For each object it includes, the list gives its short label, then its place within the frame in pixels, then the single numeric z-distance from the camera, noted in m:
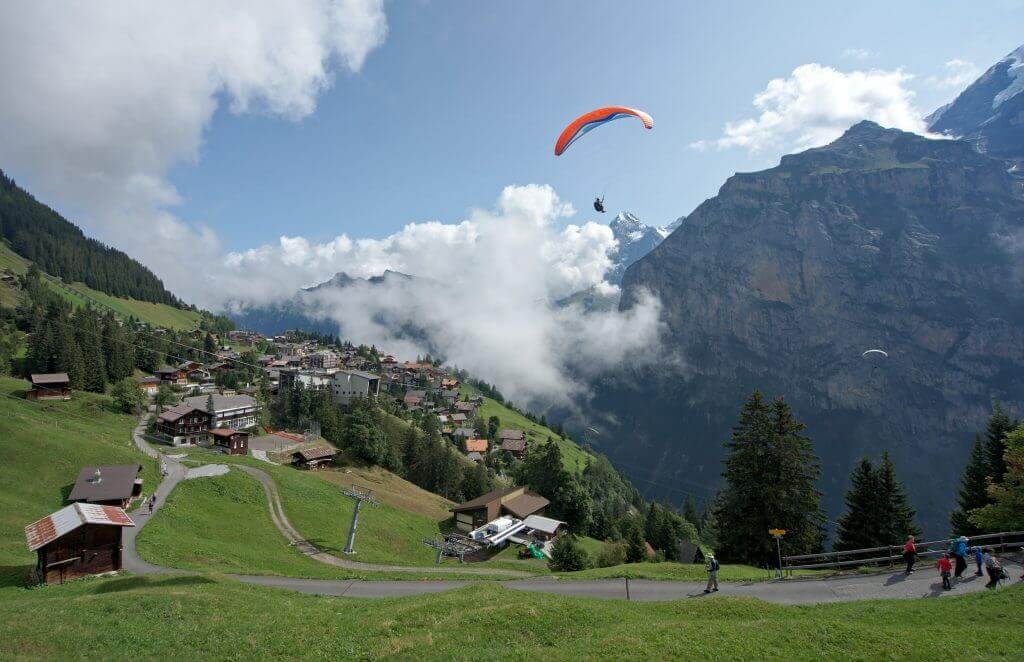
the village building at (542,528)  59.85
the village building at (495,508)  62.38
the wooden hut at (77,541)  23.03
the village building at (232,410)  75.39
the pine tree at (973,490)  38.57
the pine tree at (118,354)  87.56
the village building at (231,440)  70.06
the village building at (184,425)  68.69
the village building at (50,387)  66.78
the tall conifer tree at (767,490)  33.28
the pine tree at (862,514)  37.81
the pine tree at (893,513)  37.41
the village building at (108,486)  37.59
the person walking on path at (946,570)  19.32
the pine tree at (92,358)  80.12
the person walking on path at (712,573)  21.66
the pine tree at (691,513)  111.94
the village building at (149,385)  91.25
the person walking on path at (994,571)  18.77
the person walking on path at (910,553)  21.70
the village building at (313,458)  70.19
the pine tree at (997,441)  40.70
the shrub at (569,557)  41.03
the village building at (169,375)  102.75
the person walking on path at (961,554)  20.45
